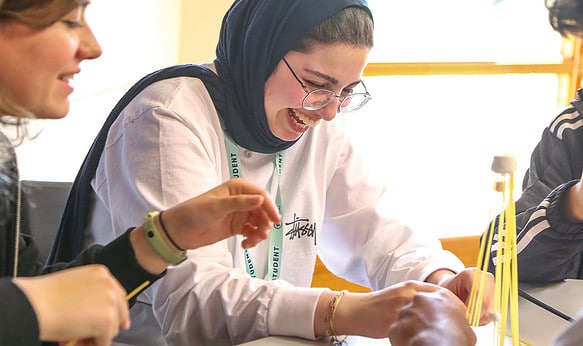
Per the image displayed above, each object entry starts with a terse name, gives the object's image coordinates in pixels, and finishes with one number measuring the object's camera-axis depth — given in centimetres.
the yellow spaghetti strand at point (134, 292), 121
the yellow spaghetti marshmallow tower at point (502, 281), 140
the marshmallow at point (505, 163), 139
